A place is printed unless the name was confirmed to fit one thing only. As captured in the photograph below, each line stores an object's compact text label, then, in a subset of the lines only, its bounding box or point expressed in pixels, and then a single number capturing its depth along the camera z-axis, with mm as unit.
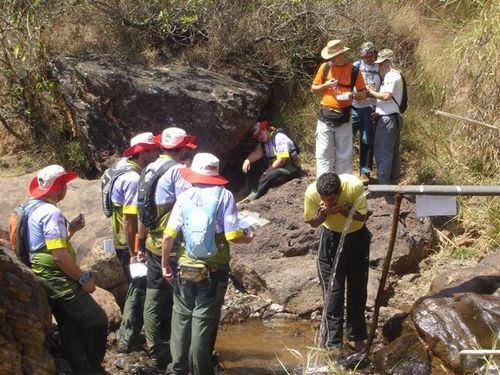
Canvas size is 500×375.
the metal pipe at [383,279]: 6605
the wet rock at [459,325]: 6246
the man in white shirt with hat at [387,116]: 9422
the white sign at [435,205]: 6211
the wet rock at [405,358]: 6469
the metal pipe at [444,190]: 6066
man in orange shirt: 9188
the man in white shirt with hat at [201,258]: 5688
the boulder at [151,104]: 10562
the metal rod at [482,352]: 4372
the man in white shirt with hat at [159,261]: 6453
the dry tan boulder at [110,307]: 7180
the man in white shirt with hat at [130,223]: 6801
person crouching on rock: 10312
